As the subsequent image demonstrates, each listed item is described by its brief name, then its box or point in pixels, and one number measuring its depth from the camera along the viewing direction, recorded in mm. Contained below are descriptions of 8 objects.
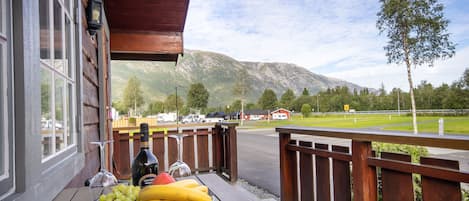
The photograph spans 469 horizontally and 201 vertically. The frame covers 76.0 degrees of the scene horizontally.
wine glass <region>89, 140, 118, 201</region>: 1147
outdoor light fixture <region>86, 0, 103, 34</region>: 2045
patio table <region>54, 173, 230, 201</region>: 1040
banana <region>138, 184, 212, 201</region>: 644
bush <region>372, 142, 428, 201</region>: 3088
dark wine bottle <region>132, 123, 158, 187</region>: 996
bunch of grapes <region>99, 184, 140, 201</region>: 738
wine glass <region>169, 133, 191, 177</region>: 1386
